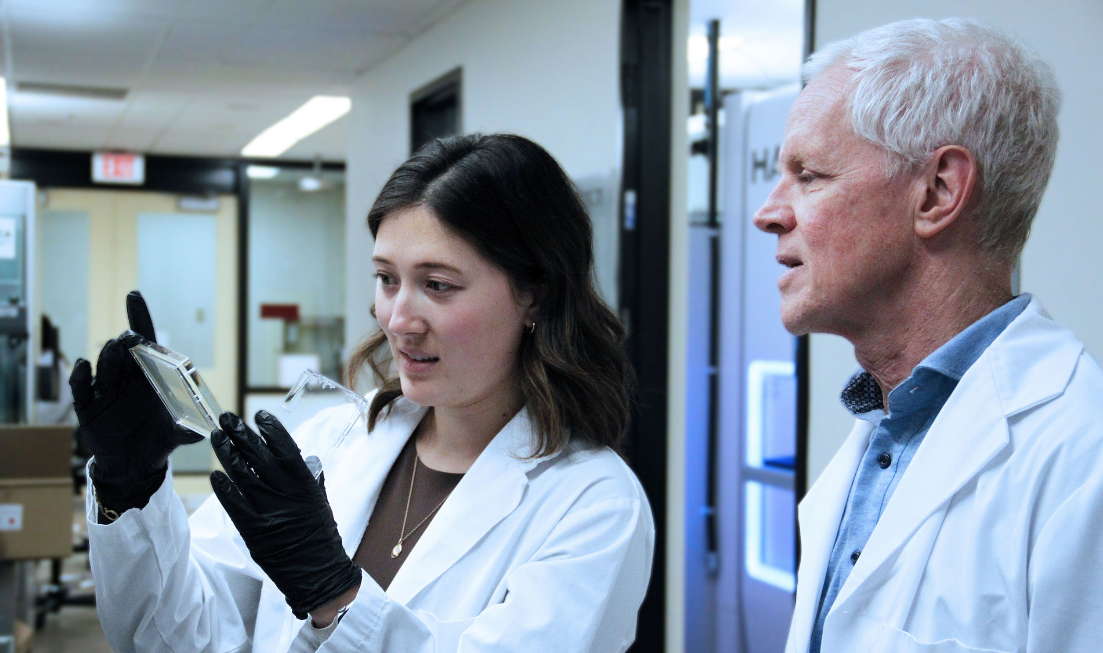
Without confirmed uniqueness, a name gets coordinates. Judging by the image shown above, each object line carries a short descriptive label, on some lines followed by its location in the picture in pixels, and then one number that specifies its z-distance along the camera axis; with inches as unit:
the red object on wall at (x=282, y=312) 370.9
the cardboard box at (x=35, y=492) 140.1
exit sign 350.3
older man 34.2
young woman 44.8
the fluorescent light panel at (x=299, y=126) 278.5
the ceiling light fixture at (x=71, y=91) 258.8
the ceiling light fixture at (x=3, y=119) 150.3
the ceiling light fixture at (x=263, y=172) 372.8
